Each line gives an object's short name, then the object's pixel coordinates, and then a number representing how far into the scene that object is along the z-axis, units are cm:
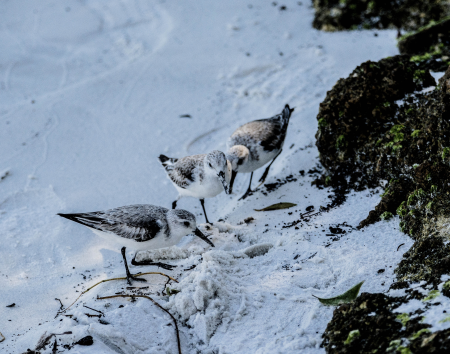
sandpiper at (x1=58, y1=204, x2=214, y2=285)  938
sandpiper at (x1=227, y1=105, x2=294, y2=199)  1210
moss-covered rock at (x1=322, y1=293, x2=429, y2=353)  538
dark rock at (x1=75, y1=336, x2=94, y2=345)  684
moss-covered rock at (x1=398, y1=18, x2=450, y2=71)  1386
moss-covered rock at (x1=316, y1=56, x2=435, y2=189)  1051
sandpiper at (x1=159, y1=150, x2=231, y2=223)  1087
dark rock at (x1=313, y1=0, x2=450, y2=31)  1742
